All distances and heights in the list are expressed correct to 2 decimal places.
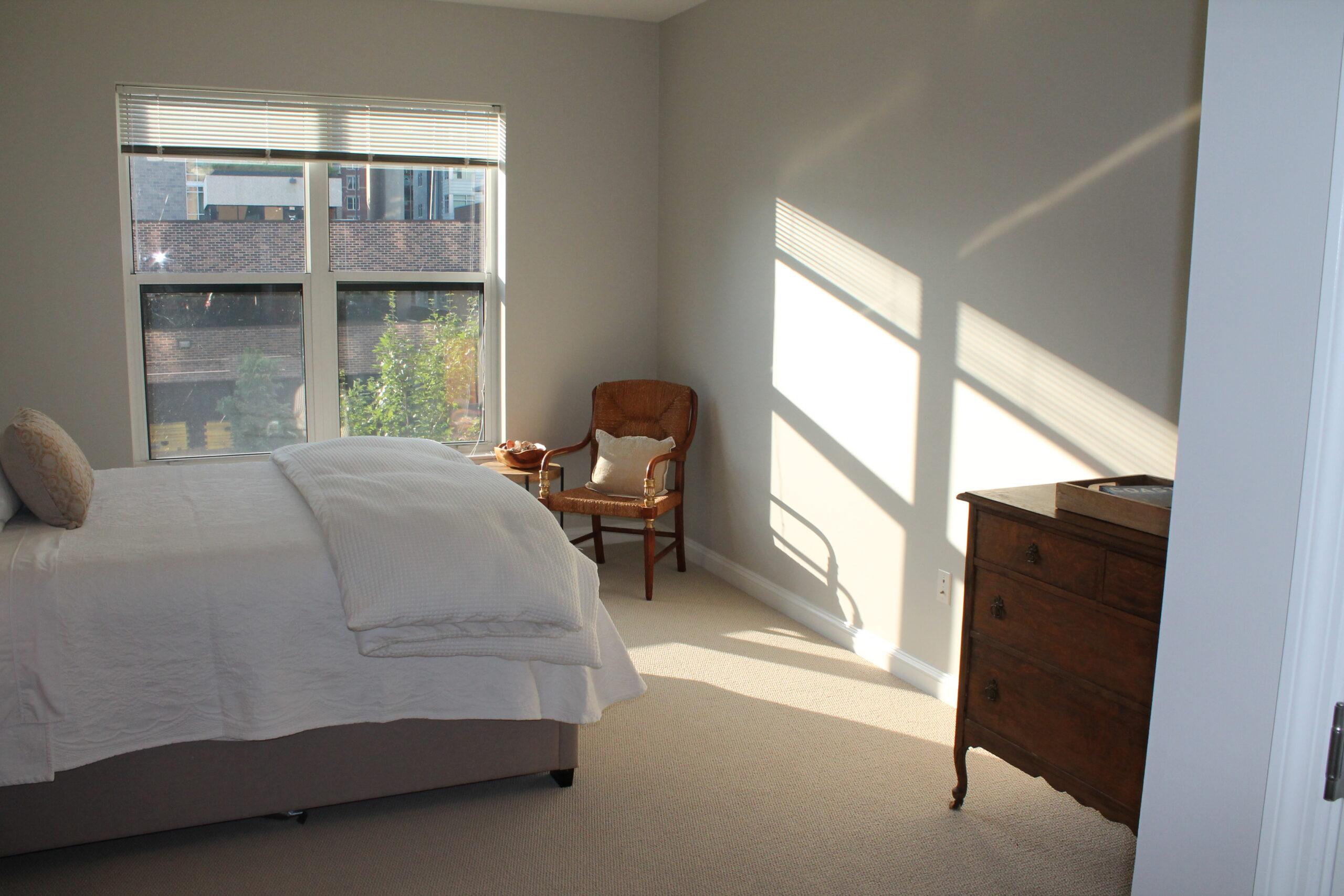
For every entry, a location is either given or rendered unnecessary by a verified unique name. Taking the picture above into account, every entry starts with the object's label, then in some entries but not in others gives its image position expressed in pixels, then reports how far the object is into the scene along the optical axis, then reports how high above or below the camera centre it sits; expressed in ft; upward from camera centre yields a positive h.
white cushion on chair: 15.49 -2.34
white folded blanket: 7.96 -2.13
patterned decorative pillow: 8.87 -1.57
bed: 7.45 -3.00
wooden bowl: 16.08 -2.38
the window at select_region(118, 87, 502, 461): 15.21 +0.42
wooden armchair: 15.16 -1.86
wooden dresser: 7.19 -2.43
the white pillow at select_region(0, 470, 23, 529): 8.89 -1.83
